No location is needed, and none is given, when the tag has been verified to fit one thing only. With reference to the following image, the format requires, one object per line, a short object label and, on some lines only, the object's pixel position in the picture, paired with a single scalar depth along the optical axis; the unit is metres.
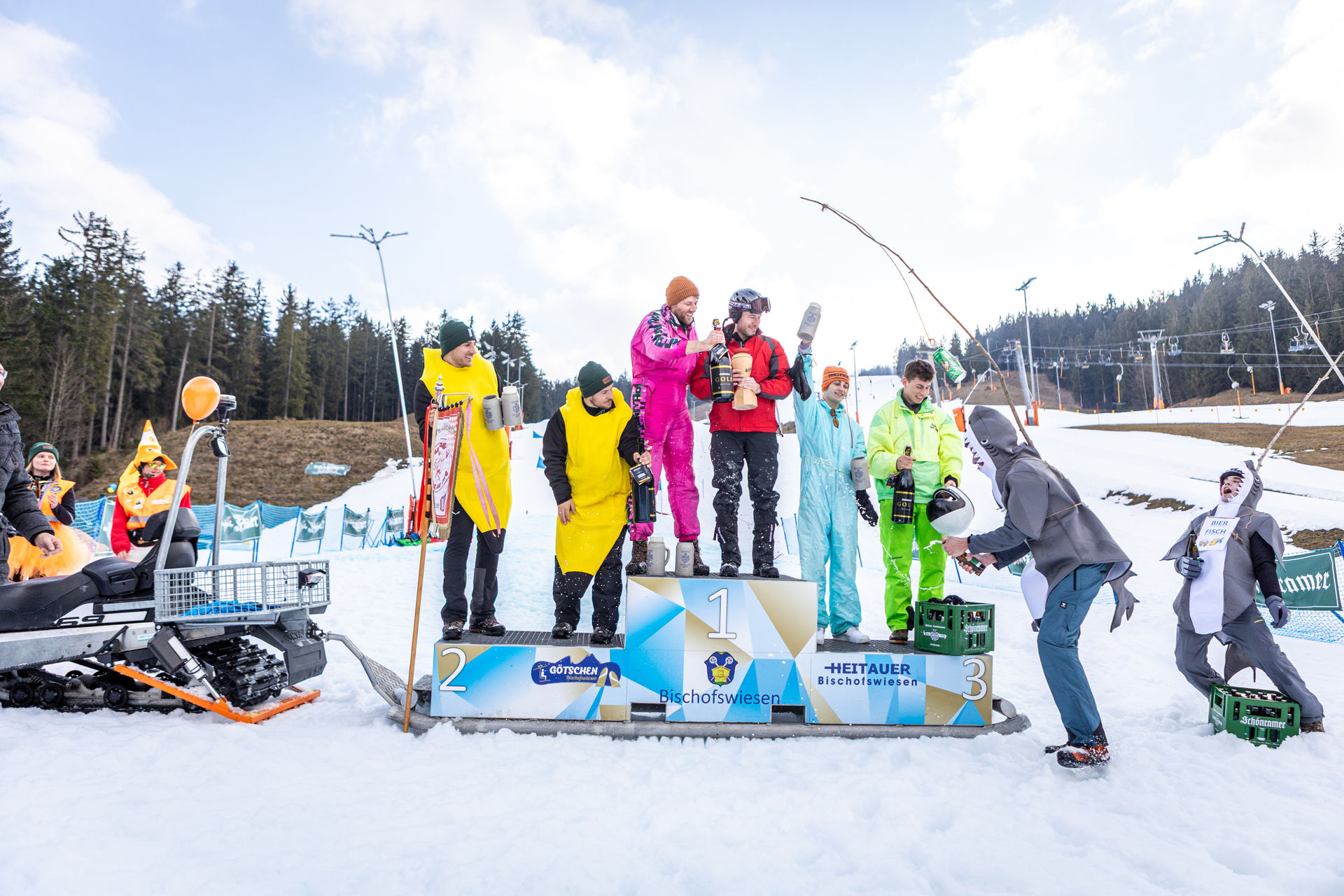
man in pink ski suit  4.35
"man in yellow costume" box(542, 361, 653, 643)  4.20
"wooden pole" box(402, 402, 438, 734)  3.79
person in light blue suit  4.69
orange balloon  3.81
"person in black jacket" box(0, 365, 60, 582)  4.39
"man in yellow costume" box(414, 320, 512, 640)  4.37
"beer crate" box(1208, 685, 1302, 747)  3.89
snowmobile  3.99
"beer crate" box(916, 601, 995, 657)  4.00
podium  3.94
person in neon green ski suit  4.62
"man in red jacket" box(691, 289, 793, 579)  4.38
